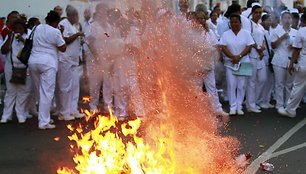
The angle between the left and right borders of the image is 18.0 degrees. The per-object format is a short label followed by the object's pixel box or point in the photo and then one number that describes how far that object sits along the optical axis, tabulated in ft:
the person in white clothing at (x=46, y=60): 48.28
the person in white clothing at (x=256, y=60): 58.84
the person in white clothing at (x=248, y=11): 63.38
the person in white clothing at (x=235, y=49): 56.41
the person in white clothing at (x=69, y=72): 53.26
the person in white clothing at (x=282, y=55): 58.89
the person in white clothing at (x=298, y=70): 53.31
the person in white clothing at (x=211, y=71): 50.78
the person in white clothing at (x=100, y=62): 39.69
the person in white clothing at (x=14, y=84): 51.59
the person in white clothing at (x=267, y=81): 61.46
